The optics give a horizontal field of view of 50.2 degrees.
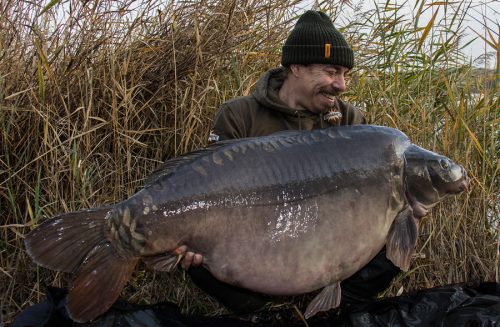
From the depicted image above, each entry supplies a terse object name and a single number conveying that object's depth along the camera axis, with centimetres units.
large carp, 169
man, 235
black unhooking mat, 190
